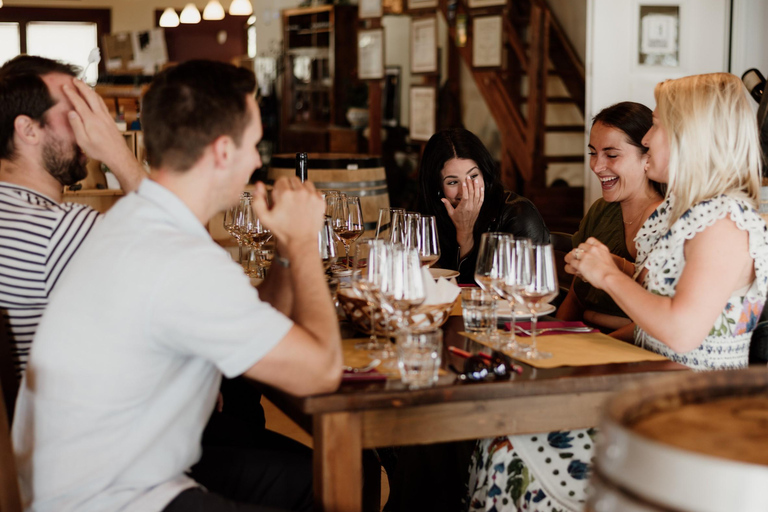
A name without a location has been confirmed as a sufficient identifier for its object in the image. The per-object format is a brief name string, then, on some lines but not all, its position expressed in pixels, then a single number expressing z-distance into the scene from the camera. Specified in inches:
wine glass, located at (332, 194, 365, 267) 108.2
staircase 231.5
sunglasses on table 60.8
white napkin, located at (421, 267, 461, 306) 74.1
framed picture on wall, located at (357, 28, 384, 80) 299.0
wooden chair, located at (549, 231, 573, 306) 119.0
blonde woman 67.9
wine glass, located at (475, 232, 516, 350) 70.2
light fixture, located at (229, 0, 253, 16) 427.5
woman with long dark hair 113.4
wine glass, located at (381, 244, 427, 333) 64.1
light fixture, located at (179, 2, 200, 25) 487.8
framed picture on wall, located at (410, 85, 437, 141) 279.0
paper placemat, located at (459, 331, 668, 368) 65.7
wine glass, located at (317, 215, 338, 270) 89.1
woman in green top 108.5
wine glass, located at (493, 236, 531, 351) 68.0
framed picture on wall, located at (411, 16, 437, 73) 269.0
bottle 109.2
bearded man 68.1
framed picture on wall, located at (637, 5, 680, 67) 196.4
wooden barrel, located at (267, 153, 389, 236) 180.2
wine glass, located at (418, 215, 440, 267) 91.1
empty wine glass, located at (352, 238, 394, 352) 65.7
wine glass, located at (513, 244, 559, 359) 67.8
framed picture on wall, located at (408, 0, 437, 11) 270.7
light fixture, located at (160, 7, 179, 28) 508.1
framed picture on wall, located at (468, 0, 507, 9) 241.3
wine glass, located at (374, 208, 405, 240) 95.0
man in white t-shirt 53.4
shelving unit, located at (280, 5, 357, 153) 356.8
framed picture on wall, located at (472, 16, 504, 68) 243.8
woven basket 70.2
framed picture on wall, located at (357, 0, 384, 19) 294.0
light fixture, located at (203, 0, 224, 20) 454.0
